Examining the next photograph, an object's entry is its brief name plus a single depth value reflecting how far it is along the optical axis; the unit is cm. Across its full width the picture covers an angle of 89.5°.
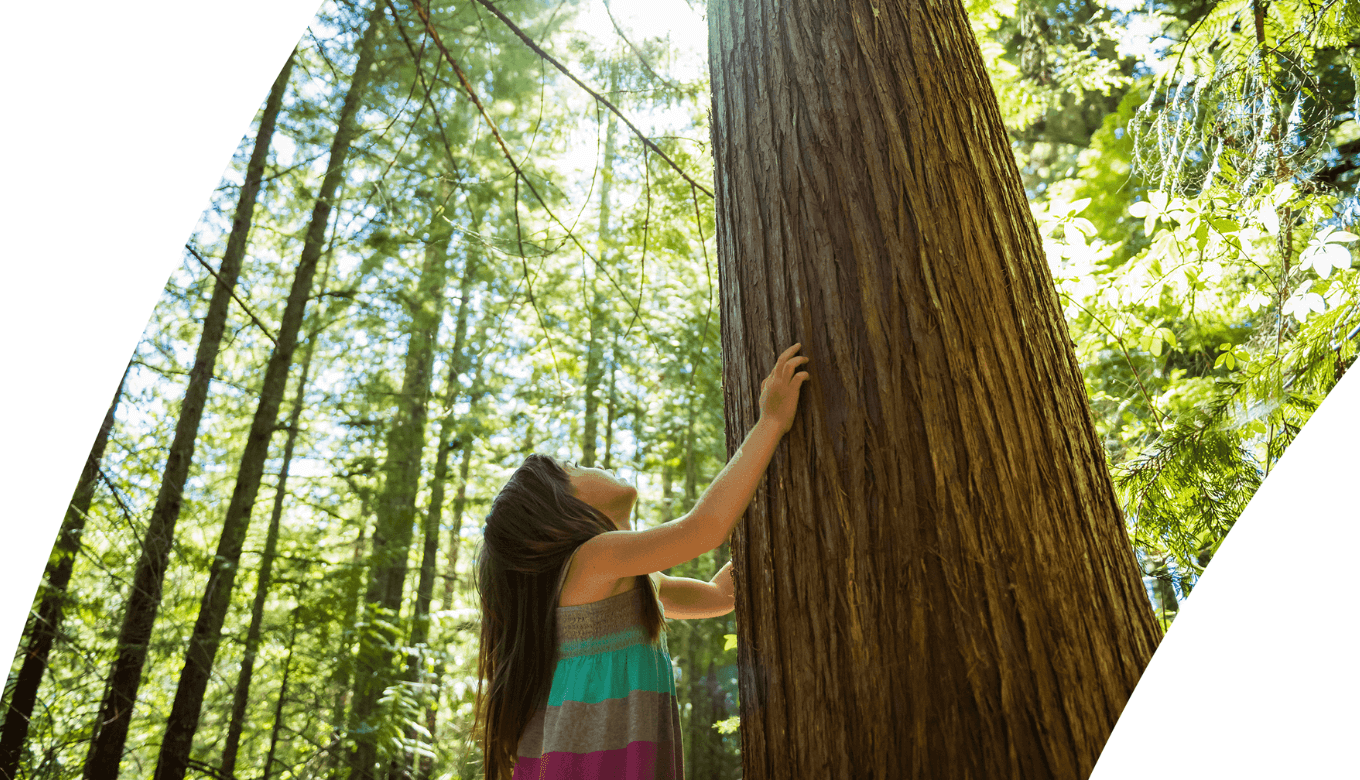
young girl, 163
